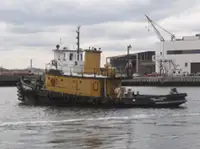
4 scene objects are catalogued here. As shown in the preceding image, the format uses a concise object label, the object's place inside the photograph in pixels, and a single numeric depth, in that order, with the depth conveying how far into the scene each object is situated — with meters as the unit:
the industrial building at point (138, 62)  183.75
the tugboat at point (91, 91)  46.94
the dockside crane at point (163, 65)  161.25
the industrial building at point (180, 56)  158.38
